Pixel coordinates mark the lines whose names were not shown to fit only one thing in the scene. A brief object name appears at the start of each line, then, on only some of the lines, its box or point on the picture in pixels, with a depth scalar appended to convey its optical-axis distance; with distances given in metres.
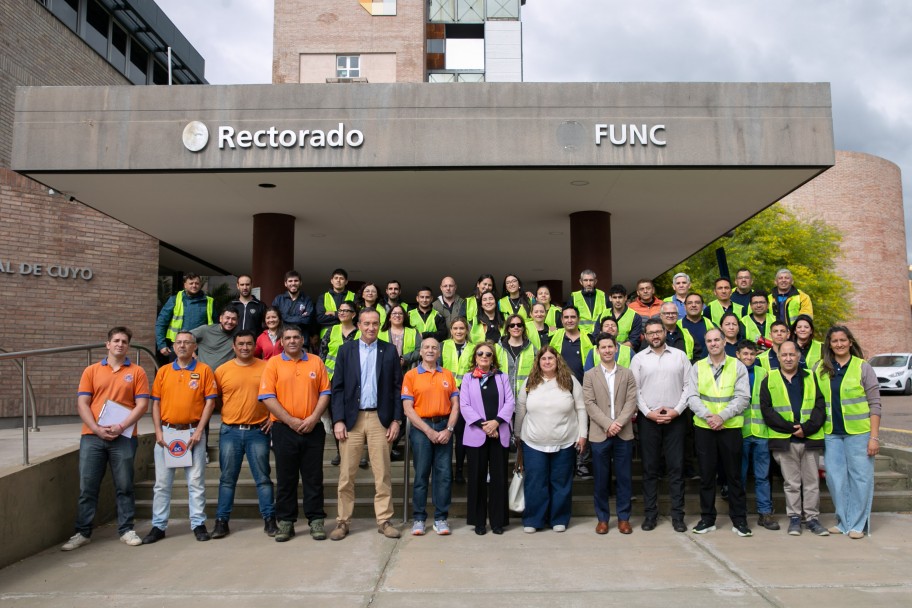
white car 24.70
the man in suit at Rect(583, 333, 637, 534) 6.57
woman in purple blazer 6.53
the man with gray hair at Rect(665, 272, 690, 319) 7.91
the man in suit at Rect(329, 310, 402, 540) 6.45
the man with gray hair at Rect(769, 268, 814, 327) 8.38
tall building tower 37.50
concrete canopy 8.98
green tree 26.41
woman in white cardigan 6.51
